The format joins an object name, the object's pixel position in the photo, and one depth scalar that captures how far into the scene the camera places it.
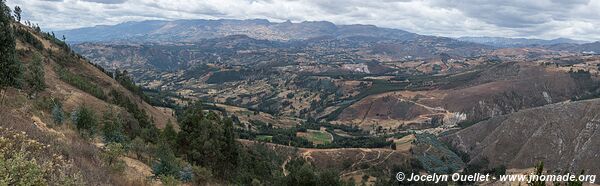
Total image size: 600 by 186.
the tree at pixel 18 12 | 139.70
